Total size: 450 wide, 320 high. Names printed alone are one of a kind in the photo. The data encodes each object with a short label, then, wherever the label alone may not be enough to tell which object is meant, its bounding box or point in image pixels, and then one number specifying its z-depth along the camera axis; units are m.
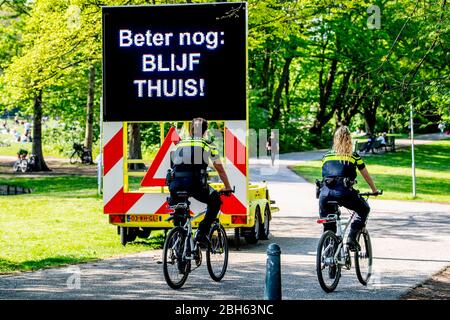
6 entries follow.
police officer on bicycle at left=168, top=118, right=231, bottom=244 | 10.49
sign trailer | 13.23
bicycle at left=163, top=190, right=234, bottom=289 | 9.90
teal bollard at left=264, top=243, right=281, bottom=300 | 7.14
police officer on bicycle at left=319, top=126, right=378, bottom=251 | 10.16
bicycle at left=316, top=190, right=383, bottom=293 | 9.80
